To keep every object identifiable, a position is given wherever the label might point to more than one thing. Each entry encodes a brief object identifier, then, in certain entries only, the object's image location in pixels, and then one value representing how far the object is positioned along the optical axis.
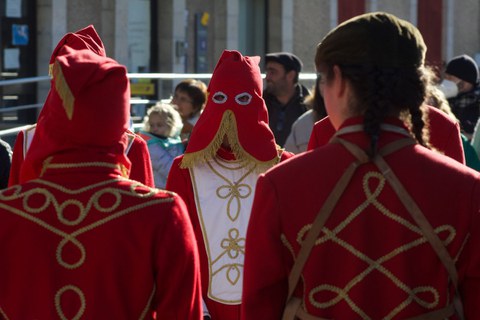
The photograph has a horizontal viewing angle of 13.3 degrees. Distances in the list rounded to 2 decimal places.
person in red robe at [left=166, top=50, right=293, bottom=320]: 8.89
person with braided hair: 4.94
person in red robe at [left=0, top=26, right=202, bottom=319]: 5.28
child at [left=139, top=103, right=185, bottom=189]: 13.63
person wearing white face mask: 15.95
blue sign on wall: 24.07
